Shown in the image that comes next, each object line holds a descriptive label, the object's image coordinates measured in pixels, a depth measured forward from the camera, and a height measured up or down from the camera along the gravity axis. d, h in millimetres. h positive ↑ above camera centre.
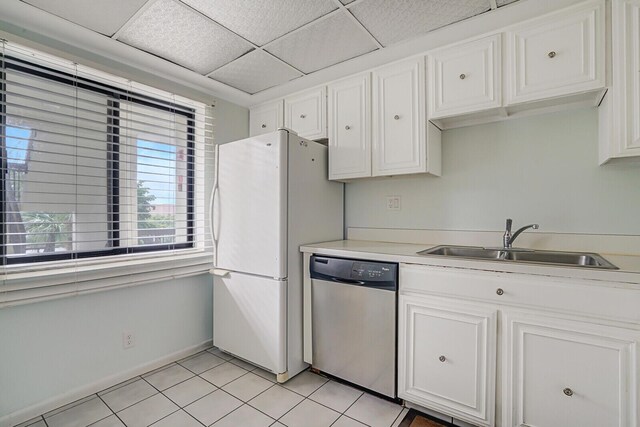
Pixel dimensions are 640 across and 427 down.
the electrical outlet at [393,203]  2363 +87
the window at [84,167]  1675 +309
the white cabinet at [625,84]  1372 +616
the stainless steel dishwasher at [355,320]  1740 -677
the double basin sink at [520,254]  1629 -247
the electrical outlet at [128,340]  2066 -890
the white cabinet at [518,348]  1201 -627
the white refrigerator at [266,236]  2004 -166
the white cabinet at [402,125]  1962 +614
